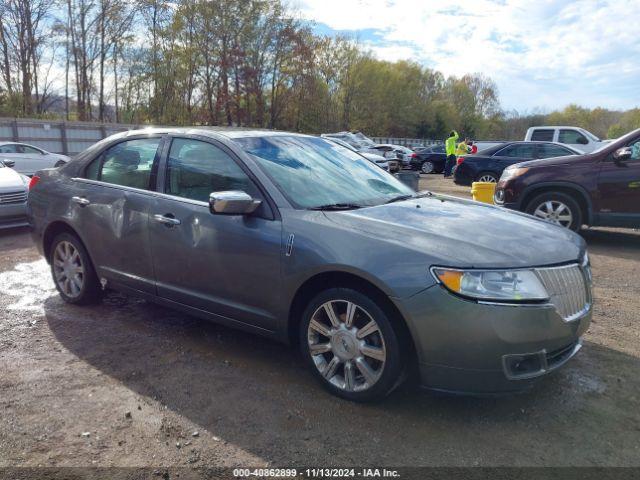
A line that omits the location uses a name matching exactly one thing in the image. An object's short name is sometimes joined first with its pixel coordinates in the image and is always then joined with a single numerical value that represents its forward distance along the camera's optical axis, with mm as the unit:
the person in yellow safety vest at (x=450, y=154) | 21922
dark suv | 7305
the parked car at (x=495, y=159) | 14148
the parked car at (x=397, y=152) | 26094
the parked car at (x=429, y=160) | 27047
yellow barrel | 10359
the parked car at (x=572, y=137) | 17280
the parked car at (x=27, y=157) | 14844
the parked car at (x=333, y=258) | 2725
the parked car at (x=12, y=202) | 8312
